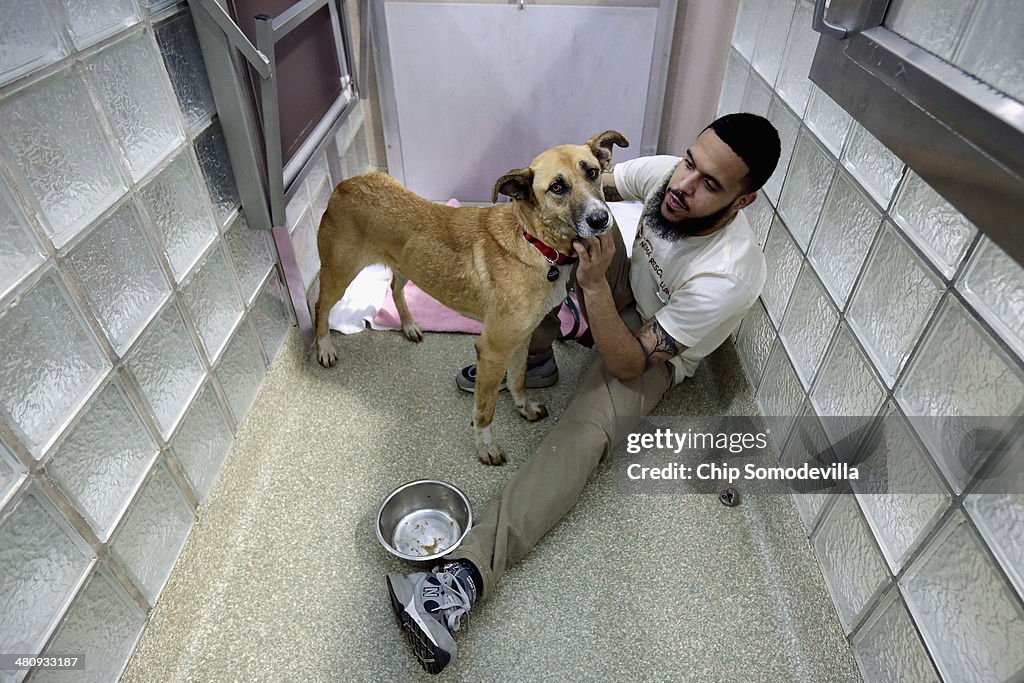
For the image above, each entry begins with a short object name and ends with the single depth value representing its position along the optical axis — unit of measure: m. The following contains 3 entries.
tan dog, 1.38
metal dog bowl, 1.50
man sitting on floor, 1.29
